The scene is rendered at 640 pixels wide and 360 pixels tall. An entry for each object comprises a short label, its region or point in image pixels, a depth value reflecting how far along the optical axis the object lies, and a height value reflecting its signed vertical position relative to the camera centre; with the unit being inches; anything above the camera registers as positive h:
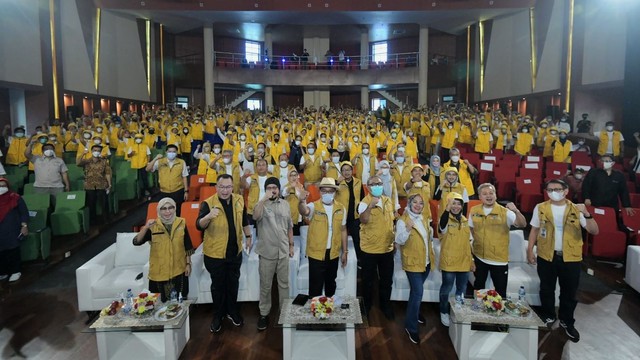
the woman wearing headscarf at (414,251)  167.6 -41.5
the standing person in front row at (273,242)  175.8 -39.6
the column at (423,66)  896.3 +173.9
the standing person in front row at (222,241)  171.9 -38.3
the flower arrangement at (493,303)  155.1 -57.7
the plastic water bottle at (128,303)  155.3 -57.6
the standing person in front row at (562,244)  169.3 -39.2
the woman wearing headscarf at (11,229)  219.8 -42.4
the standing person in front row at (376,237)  177.6 -37.7
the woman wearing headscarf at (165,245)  166.4 -38.7
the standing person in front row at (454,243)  169.5 -38.5
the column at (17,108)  544.1 +51.2
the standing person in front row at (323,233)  177.8 -36.3
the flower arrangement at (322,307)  150.7 -57.7
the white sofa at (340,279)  198.7 -62.1
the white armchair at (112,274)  189.9 -60.1
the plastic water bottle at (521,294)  166.2 -58.0
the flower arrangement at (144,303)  153.1 -57.0
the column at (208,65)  874.1 +174.4
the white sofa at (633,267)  204.4 -59.3
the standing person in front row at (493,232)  172.4 -35.2
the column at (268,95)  1005.8 +123.9
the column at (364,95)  1005.2 +123.4
